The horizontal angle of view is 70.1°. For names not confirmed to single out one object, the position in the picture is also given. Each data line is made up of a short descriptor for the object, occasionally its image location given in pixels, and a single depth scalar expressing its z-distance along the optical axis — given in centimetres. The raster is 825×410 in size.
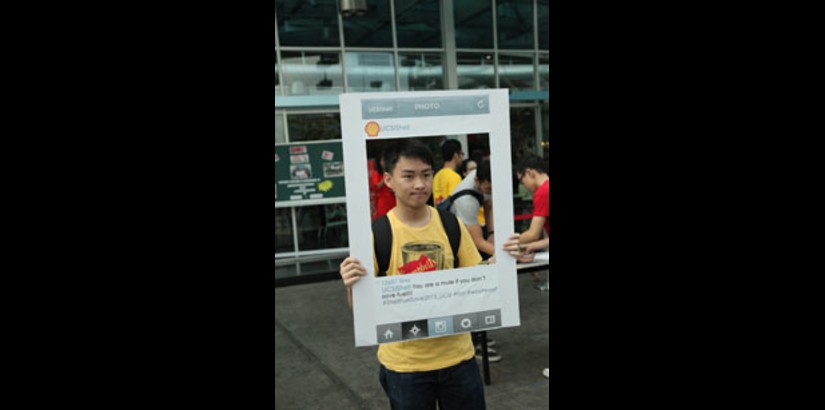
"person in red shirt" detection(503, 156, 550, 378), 480
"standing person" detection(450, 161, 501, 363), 271
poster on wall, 1060
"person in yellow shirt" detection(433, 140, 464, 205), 482
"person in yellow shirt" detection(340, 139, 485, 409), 235
